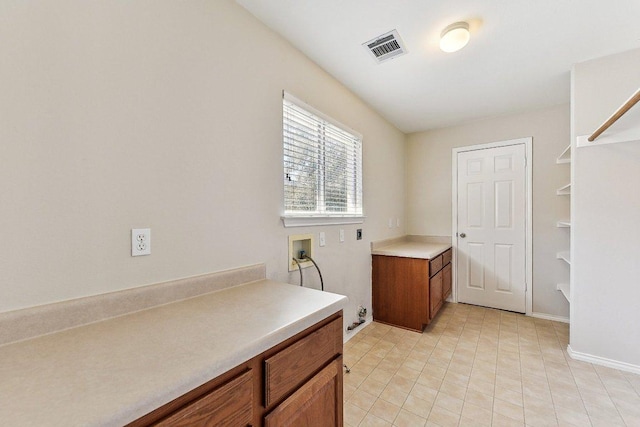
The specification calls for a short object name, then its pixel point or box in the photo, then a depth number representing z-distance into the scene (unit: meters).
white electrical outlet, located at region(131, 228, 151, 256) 1.05
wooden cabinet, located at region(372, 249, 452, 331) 2.59
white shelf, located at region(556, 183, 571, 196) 2.64
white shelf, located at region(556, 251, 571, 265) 2.58
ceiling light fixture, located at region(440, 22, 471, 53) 1.65
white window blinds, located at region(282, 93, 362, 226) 1.82
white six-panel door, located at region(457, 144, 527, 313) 3.11
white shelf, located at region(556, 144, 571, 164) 2.60
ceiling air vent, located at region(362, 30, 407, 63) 1.77
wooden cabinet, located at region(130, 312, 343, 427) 0.65
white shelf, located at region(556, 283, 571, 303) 2.48
